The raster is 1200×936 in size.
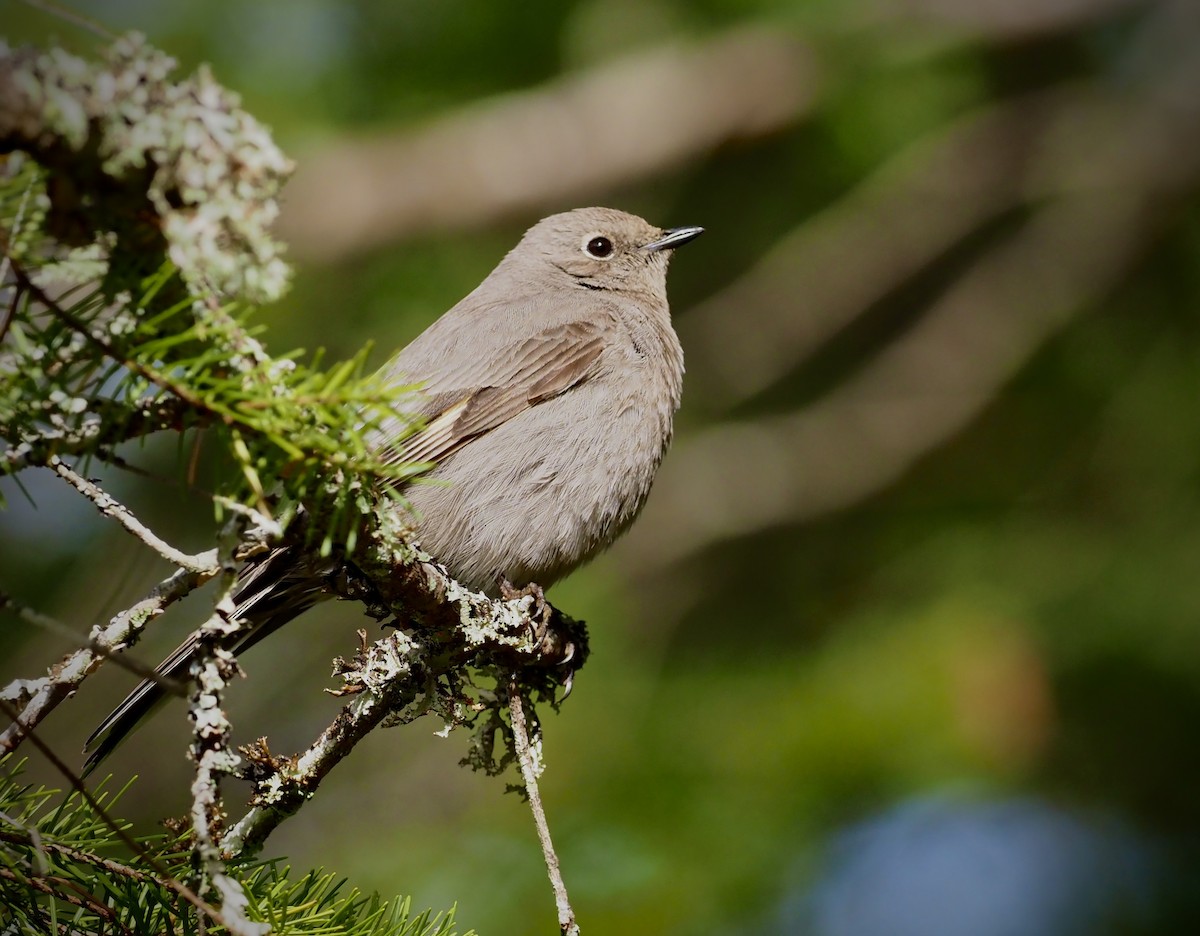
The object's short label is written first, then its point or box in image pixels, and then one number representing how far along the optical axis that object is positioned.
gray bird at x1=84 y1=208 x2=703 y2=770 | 8.34
